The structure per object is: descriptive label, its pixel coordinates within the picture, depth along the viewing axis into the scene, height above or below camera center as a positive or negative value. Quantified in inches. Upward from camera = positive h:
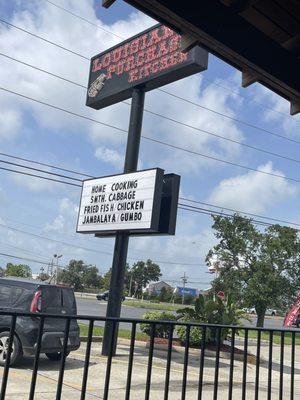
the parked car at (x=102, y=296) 3019.9 +1.1
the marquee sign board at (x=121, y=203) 492.1 +98.3
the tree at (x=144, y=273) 5098.4 +281.2
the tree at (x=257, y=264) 1249.4 +123.5
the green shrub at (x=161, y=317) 595.7 -16.9
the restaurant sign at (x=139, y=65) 506.0 +247.3
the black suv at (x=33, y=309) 373.7 -15.0
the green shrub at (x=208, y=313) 617.0 -6.7
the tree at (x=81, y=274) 5108.3 +211.0
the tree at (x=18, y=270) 3971.5 +149.4
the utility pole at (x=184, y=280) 5034.5 +248.7
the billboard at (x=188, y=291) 5258.9 +155.8
